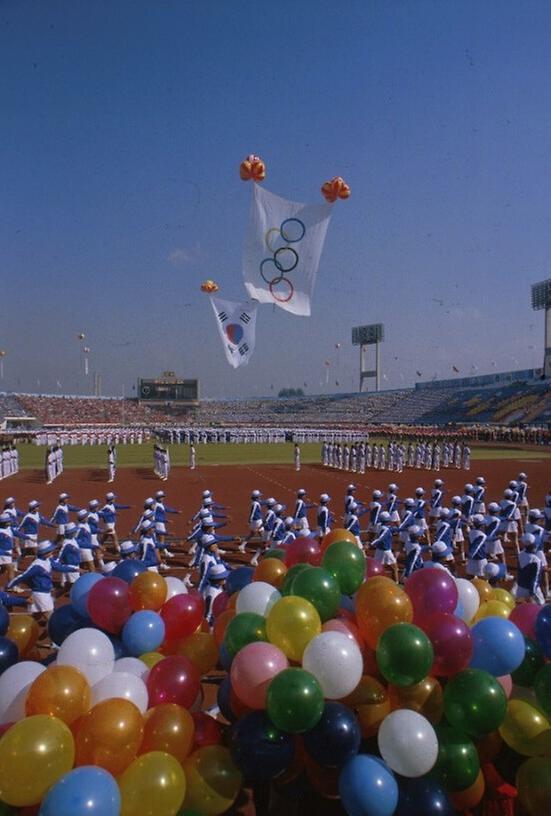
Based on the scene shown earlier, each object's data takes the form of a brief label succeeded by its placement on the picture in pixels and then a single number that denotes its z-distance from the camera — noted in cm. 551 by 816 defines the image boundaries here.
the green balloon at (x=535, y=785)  352
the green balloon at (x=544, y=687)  398
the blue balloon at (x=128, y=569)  566
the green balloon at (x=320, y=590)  440
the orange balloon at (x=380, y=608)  421
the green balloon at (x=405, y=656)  380
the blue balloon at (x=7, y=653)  437
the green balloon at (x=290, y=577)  461
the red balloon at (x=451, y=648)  404
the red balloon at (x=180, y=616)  496
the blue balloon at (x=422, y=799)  354
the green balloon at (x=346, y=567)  496
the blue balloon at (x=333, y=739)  361
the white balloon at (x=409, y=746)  361
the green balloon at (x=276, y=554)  585
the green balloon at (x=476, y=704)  380
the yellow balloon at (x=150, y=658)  462
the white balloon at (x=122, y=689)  387
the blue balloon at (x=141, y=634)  473
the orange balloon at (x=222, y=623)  464
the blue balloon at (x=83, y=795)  298
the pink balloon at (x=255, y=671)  376
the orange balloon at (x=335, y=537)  607
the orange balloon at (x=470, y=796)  386
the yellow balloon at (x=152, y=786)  323
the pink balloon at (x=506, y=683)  425
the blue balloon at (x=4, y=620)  478
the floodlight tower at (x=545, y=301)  5478
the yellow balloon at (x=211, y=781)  354
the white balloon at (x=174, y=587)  543
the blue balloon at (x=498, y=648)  417
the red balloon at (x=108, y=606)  485
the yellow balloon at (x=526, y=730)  383
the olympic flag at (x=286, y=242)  1088
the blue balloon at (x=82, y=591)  501
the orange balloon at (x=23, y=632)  480
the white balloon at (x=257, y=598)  452
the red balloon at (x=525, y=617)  465
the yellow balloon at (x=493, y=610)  485
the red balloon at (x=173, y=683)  406
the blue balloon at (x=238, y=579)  541
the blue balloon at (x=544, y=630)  442
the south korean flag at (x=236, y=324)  1059
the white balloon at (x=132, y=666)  430
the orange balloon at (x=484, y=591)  520
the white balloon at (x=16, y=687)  376
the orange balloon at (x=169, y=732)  363
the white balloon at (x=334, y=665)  379
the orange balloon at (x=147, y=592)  505
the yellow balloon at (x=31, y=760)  313
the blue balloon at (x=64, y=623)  507
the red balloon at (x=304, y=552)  550
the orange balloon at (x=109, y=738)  340
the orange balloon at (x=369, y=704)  399
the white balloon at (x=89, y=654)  412
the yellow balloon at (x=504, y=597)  511
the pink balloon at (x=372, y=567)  545
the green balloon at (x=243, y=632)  423
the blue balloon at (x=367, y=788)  346
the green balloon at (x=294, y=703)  351
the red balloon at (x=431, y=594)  444
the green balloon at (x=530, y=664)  444
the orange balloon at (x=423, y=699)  398
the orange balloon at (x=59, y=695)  358
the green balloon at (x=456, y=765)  374
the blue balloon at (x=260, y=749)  358
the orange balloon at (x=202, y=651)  462
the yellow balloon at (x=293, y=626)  407
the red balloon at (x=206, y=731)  384
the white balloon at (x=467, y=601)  485
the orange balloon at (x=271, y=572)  521
